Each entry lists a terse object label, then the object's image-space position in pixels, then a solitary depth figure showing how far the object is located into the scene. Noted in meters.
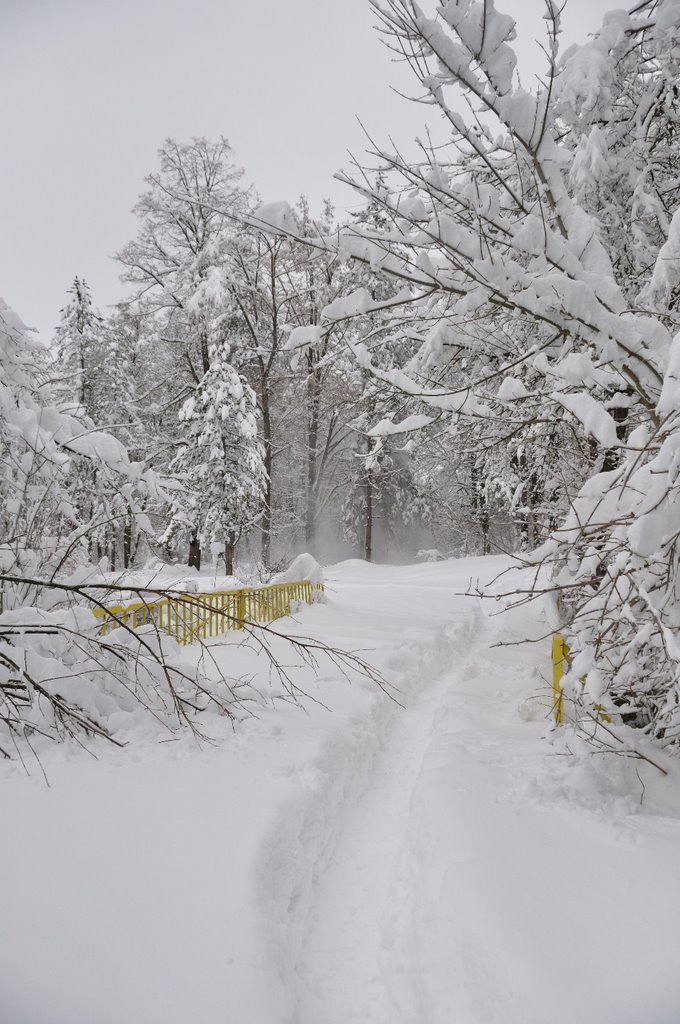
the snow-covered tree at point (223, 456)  18.08
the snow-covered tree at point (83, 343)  22.08
